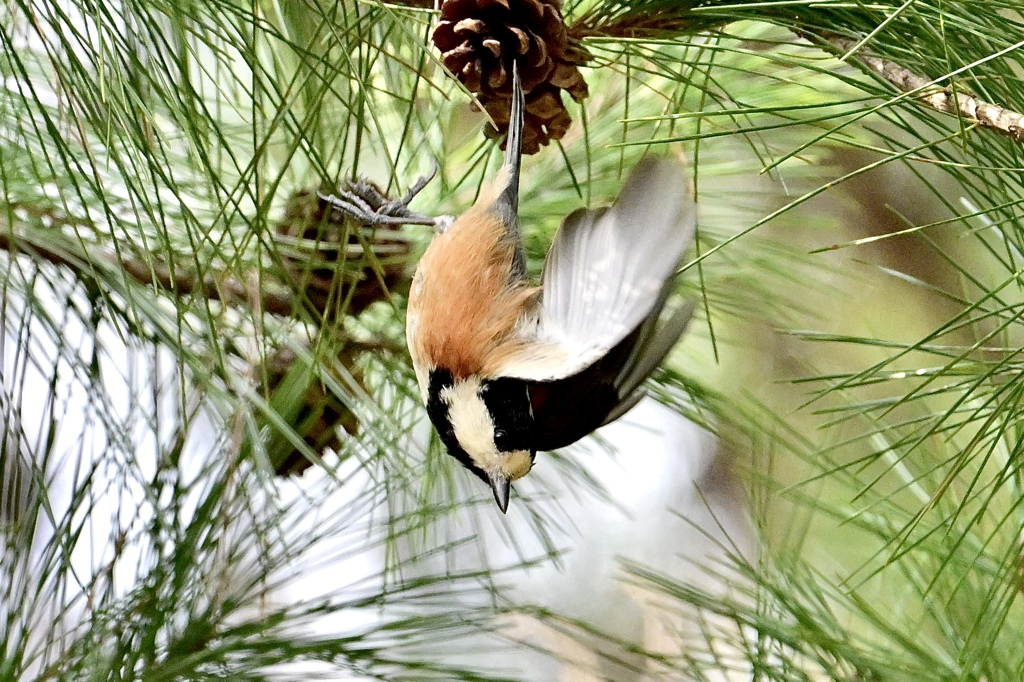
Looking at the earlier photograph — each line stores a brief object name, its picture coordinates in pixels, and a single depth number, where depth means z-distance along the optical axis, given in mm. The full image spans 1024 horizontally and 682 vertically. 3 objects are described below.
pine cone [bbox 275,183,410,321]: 4032
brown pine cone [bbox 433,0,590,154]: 3970
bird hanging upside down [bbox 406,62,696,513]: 3959
